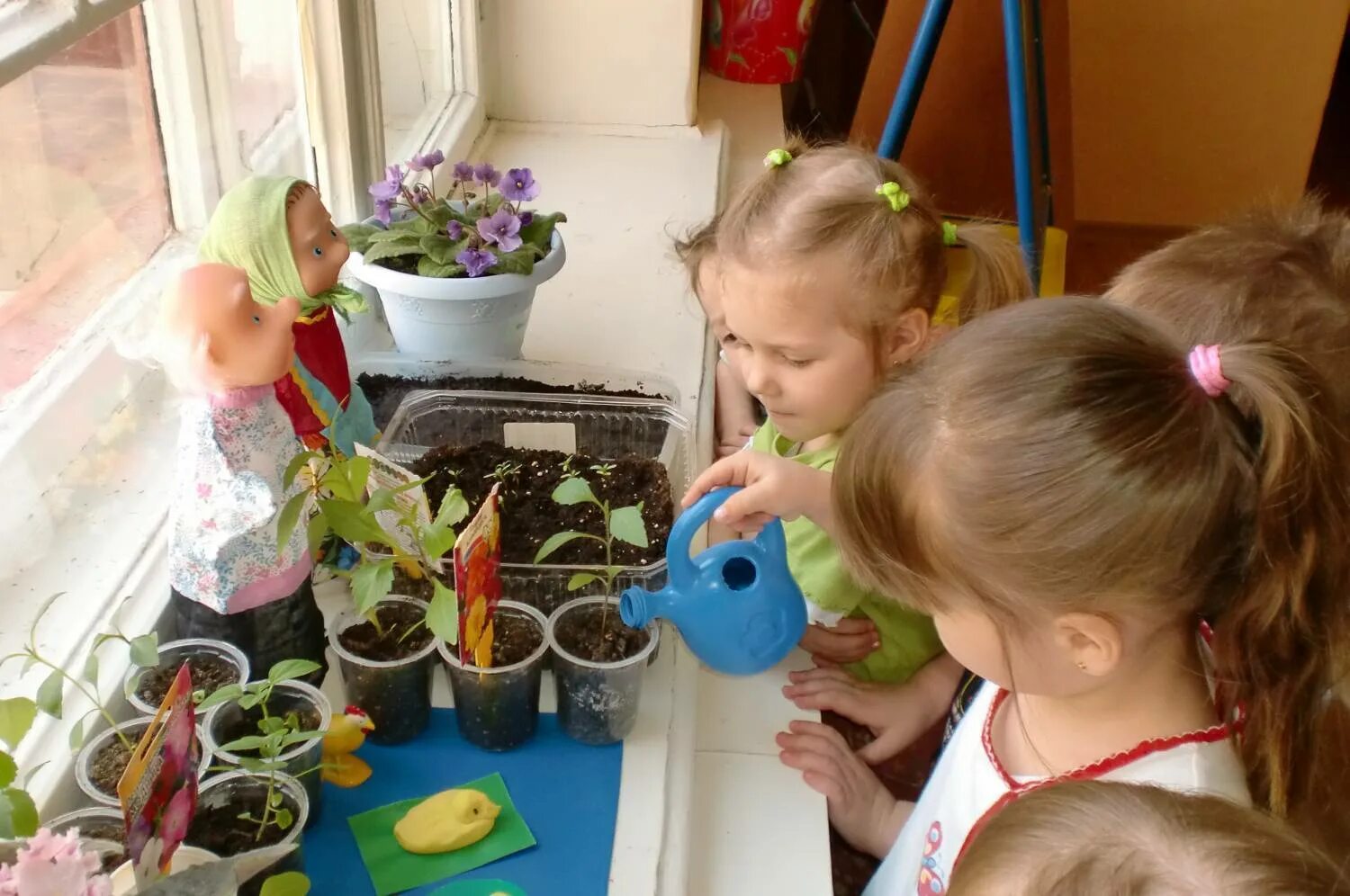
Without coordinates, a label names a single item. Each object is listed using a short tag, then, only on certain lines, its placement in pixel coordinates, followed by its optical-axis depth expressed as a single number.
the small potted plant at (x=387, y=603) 0.88
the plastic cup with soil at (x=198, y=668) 0.86
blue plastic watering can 0.98
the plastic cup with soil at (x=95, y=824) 0.74
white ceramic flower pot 1.27
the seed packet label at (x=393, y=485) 0.99
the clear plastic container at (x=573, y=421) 1.28
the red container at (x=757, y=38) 2.36
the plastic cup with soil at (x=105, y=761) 0.77
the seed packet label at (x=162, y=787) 0.65
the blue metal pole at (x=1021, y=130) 1.90
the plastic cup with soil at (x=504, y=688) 0.93
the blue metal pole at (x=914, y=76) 2.00
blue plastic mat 0.86
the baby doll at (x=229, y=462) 0.78
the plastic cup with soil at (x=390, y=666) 0.93
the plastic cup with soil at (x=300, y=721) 0.83
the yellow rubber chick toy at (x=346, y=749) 0.90
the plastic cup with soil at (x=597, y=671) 0.95
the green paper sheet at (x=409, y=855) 0.84
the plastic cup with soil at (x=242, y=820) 0.77
